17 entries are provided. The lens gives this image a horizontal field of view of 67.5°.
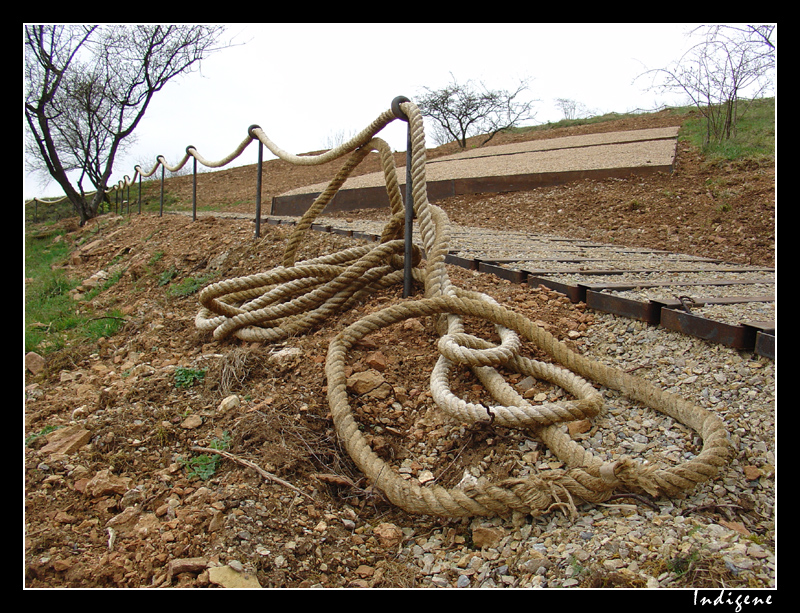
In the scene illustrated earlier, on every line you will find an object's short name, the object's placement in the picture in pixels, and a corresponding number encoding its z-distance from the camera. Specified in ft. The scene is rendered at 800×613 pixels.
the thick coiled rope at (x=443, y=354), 5.93
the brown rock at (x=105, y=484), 6.77
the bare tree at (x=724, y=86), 26.94
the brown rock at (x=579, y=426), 6.77
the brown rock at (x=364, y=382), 8.00
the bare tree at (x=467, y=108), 54.44
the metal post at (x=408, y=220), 9.68
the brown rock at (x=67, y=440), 7.54
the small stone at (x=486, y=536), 5.91
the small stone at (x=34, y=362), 12.44
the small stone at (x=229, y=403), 8.08
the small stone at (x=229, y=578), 5.40
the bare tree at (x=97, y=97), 40.14
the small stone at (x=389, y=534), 6.15
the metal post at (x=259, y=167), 16.47
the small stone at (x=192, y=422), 7.88
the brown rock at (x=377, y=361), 8.39
